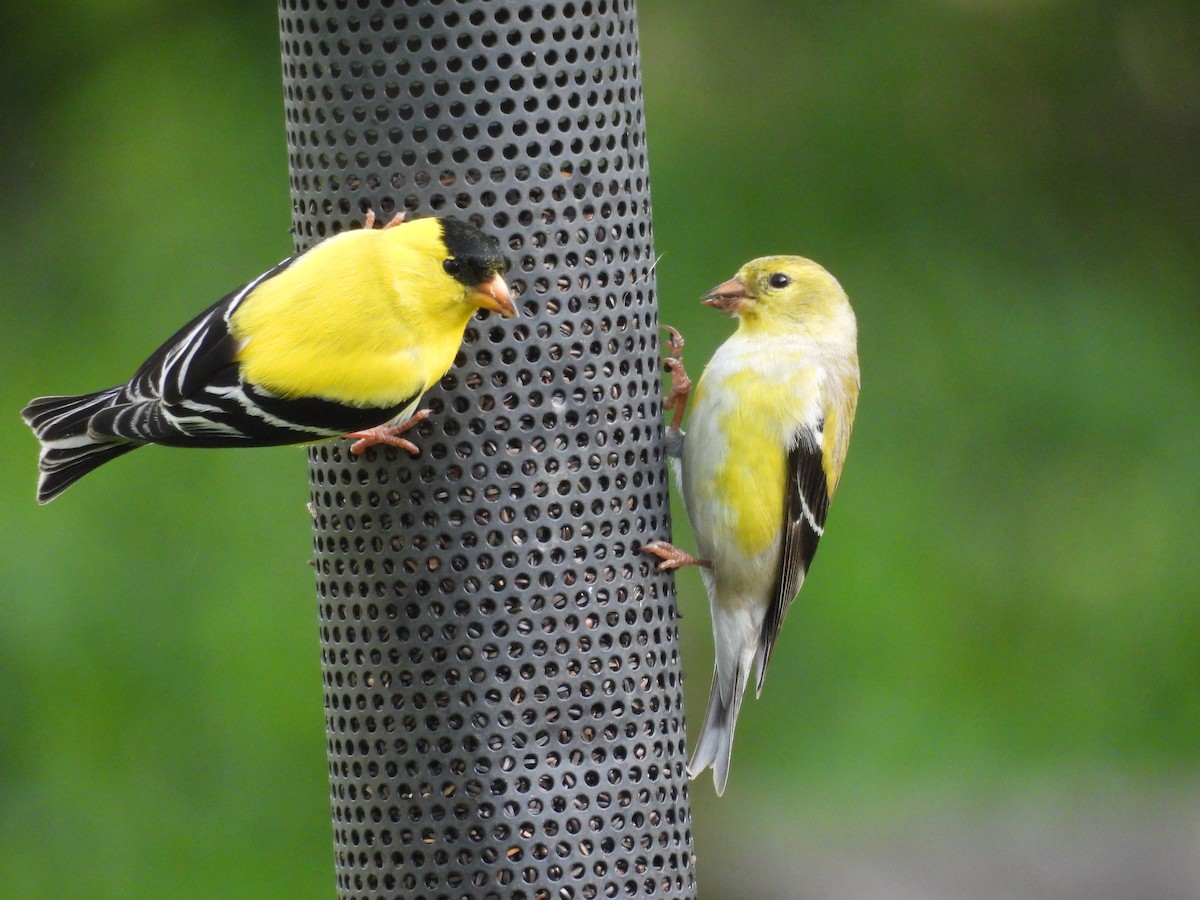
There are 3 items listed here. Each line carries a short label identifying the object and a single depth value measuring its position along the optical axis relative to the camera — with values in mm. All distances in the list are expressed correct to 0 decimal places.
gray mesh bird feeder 7437
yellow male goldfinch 6992
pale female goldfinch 8687
